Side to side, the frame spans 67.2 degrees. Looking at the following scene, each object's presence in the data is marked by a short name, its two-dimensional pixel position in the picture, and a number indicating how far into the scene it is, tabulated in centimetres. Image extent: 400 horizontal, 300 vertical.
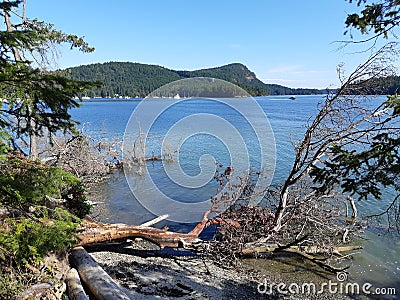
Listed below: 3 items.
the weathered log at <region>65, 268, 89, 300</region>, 596
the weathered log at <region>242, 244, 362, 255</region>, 1106
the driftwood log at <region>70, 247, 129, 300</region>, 602
